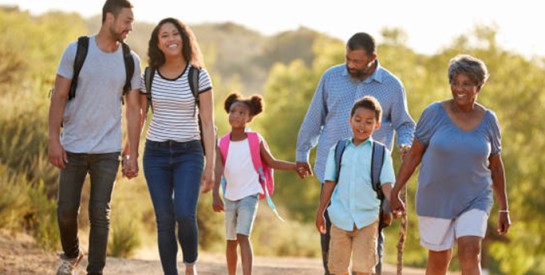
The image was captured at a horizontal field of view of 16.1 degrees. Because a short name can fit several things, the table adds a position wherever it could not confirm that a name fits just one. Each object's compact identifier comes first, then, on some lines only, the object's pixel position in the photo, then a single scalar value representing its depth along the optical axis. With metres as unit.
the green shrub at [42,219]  22.38
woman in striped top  14.35
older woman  12.86
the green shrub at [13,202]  23.05
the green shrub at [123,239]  25.27
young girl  15.94
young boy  13.63
